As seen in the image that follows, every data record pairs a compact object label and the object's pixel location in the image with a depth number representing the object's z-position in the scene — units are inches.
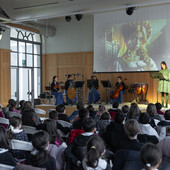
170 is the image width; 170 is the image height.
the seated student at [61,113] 173.5
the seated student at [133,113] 160.0
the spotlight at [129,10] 279.5
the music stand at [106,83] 377.3
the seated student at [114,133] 118.0
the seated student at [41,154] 81.4
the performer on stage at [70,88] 365.7
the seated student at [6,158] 87.2
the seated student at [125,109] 189.6
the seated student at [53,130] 118.3
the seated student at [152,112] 167.6
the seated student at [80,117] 144.8
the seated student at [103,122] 143.9
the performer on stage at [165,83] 302.0
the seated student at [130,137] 97.3
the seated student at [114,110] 193.6
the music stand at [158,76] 297.1
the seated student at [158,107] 205.6
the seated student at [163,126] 132.4
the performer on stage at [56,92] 375.6
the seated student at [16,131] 116.4
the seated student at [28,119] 153.0
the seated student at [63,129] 143.6
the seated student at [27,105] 203.4
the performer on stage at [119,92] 394.6
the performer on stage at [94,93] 402.3
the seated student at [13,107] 212.4
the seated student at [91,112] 191.3
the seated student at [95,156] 75.7
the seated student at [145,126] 129.0
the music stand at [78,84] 353.1
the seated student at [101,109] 178.9
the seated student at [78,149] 98.3
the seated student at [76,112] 203.0
